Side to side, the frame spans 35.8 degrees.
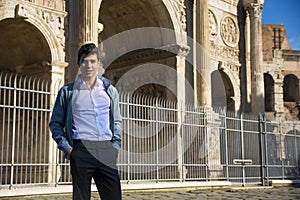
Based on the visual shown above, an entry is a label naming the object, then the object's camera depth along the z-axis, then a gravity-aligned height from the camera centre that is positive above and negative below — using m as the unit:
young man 3.39 +0.11
